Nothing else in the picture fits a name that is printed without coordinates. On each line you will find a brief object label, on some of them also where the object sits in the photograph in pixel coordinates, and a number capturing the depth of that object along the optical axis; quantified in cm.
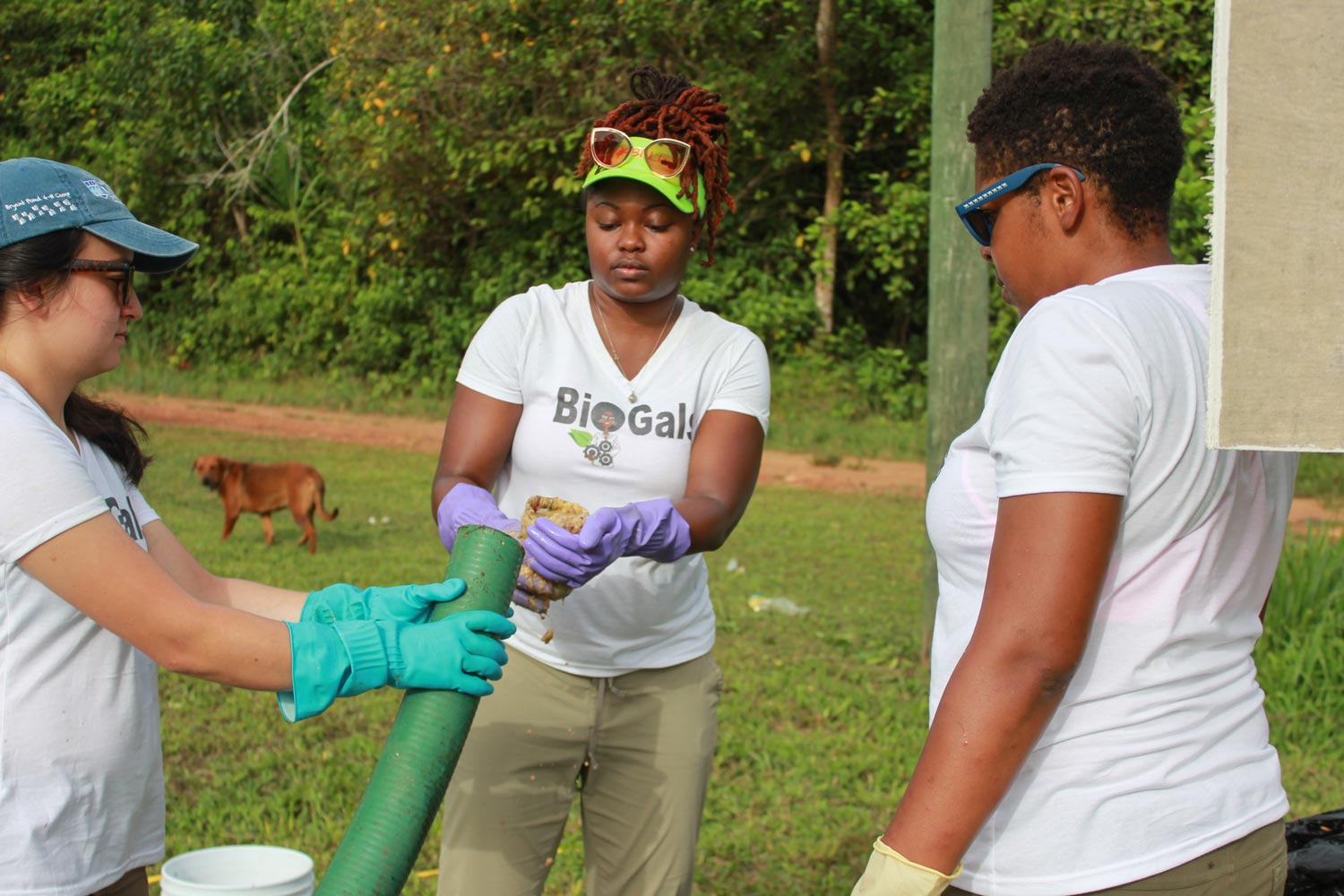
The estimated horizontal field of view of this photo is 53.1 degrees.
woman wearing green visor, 282
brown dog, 845
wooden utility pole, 558
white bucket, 276
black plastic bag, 241
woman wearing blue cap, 197
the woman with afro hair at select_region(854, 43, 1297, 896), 171
